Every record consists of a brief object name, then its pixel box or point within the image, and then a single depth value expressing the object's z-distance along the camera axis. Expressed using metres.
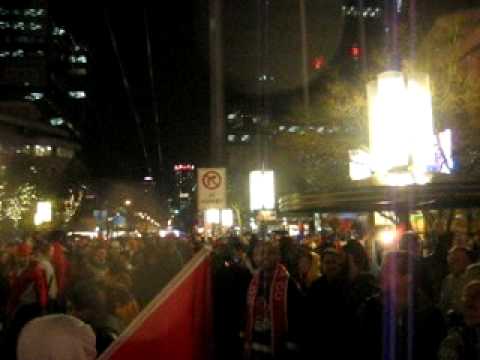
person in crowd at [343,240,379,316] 7.34
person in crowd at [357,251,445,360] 4.65
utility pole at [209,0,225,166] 10.51
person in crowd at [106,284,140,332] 6.55
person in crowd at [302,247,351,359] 6.45
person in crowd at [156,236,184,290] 11.96
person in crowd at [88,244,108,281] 11.16
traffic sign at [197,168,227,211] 11.98
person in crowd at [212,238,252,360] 8.25
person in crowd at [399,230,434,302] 5.05
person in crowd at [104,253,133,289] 10.22
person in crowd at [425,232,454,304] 10.67
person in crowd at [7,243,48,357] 9.47
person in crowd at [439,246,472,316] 7.79
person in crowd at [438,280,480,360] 4.02
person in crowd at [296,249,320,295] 9.98
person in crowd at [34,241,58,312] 10.07
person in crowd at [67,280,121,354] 4.88
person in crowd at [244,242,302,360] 6.48
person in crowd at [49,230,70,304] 12.56
